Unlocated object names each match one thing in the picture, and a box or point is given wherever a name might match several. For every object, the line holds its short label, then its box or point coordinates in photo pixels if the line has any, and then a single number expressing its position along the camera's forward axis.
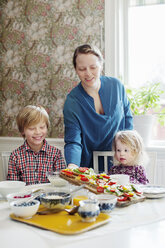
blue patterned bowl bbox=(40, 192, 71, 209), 1.36
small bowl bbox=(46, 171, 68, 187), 1.74
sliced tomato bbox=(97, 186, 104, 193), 1.55
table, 1.08
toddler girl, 2.25
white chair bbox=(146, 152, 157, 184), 2.34
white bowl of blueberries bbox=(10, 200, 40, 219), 1.29
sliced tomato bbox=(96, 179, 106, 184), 1.64
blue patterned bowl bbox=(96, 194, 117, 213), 1.37
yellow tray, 1.18
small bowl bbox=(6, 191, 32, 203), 1.45
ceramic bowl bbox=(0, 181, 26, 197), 1.58
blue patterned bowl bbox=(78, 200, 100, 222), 1.24
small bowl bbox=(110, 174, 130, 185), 1.74
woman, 2.37
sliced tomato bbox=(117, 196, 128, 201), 1.48
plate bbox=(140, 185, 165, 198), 1.60
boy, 2.28
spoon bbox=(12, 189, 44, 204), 1.36
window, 3.23
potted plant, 2.98
